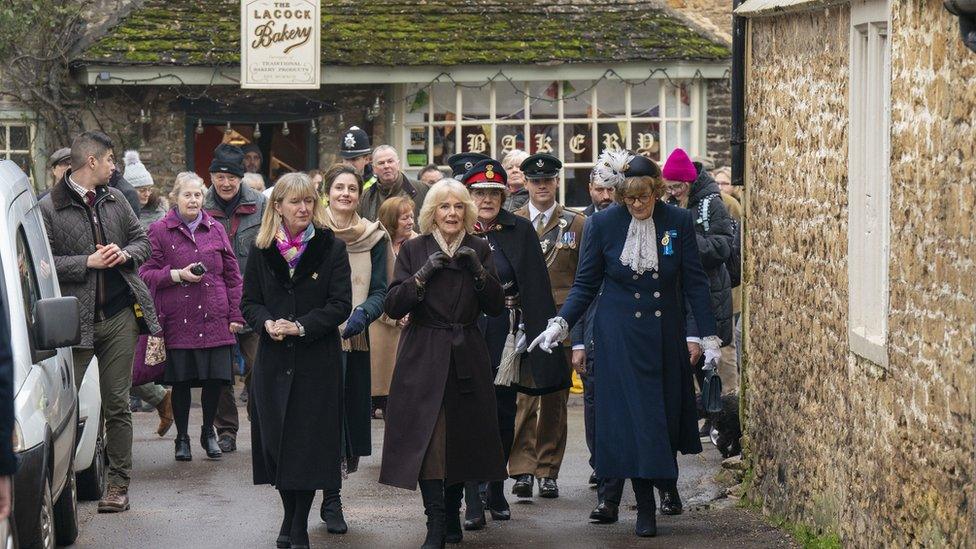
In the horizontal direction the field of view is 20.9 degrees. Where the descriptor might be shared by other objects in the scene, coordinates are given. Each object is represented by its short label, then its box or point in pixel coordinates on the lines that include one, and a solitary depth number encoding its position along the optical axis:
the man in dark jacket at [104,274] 14.76
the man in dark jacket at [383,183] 19.59
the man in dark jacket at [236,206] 19.33
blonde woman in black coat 13.23
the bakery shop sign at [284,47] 28.27
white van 10.59
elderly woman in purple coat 18.01
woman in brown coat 13.13
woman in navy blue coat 13.78
